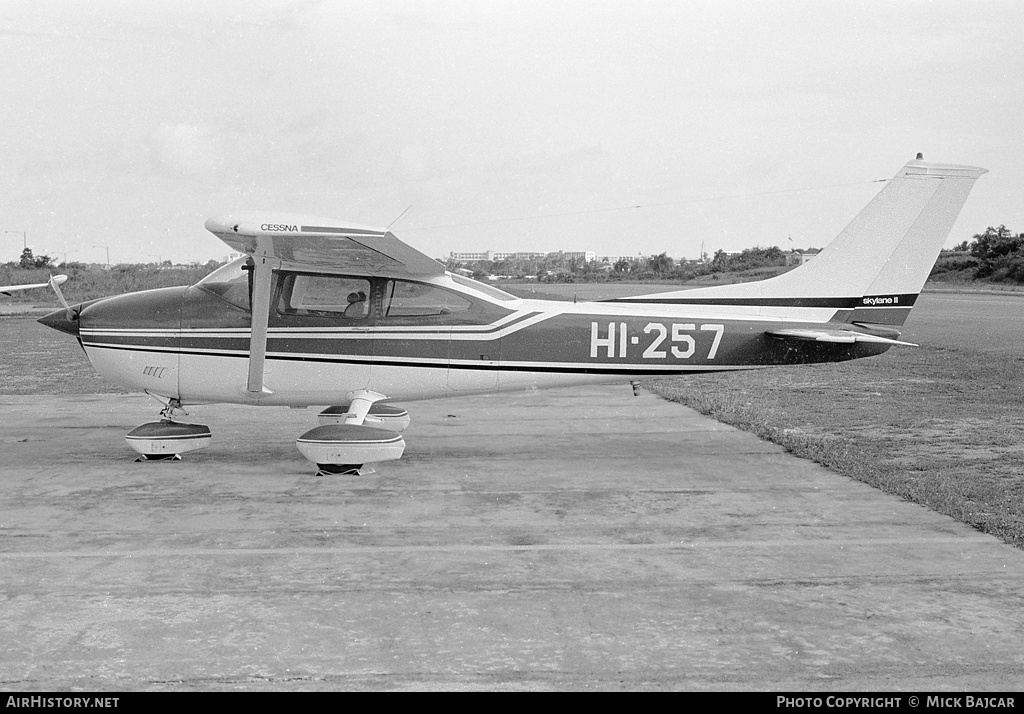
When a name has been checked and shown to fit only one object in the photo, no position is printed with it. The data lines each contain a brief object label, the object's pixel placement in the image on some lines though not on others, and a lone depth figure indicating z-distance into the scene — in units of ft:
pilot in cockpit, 28.76
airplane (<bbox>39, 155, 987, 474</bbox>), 28.60
